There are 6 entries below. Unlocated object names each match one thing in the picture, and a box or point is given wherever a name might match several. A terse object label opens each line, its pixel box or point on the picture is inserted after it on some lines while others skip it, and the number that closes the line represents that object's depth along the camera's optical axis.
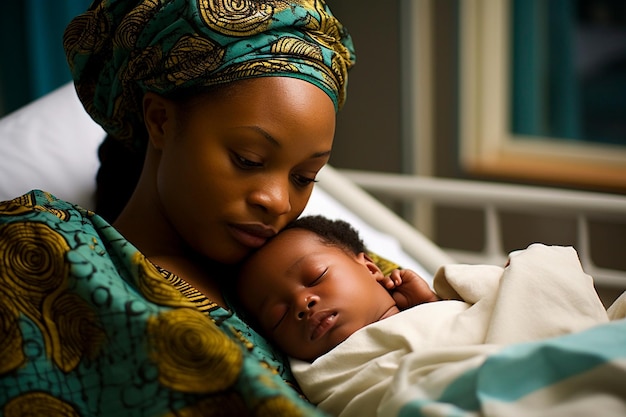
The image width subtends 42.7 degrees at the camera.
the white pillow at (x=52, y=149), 1.50
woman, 0.93
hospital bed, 1.52
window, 2.72
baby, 1.15
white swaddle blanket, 1.01
